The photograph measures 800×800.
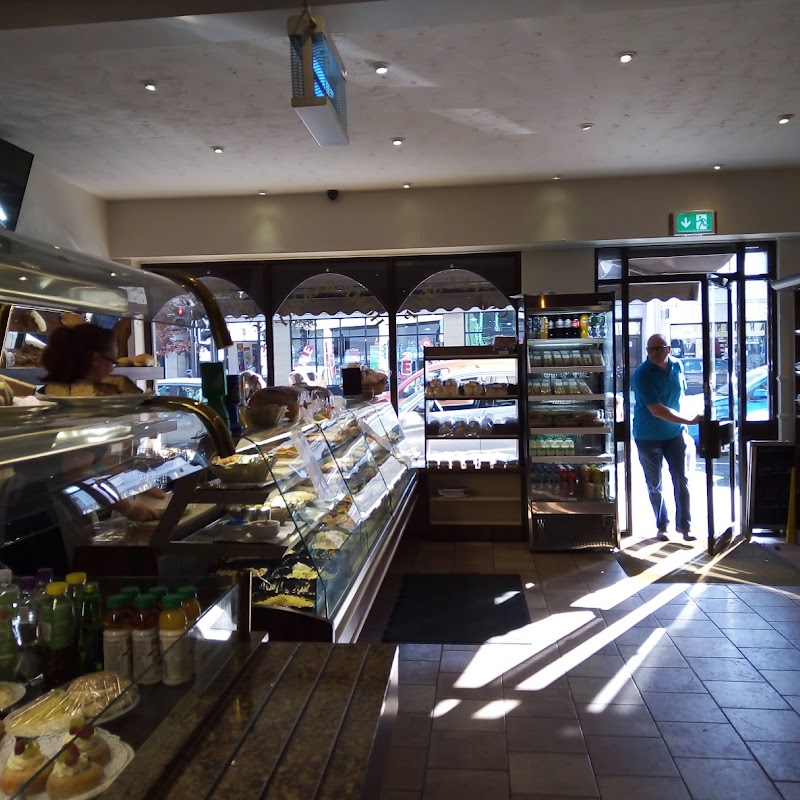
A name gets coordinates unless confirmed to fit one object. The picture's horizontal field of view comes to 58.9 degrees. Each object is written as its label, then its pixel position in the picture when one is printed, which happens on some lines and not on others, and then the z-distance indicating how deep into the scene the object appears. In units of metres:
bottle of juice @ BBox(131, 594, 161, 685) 1.96
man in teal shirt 6.87
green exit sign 6.60
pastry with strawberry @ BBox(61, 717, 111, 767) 1.47
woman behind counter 1.65
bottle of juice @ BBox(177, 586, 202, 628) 2.05
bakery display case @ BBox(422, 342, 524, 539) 7.21
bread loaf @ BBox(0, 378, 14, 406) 1.55
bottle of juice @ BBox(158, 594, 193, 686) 1.82
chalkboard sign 6.82
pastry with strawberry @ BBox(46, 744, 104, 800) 1.41
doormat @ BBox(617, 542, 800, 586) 5.65
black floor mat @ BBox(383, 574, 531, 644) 4.66
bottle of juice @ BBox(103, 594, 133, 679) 1.97
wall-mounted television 5.21
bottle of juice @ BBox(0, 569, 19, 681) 1.97
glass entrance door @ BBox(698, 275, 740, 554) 6.04
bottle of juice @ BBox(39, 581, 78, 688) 2.00
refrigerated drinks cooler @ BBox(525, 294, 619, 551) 6.69
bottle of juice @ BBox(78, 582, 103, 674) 2.04
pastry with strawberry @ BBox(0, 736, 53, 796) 1.48
